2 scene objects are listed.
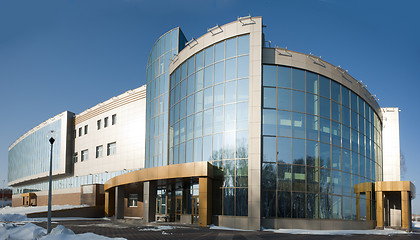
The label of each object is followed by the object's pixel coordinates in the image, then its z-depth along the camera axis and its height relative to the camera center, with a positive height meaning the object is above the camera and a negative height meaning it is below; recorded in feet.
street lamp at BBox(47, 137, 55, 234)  64.92 -8.44
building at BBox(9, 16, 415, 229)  96.99 +6.92
